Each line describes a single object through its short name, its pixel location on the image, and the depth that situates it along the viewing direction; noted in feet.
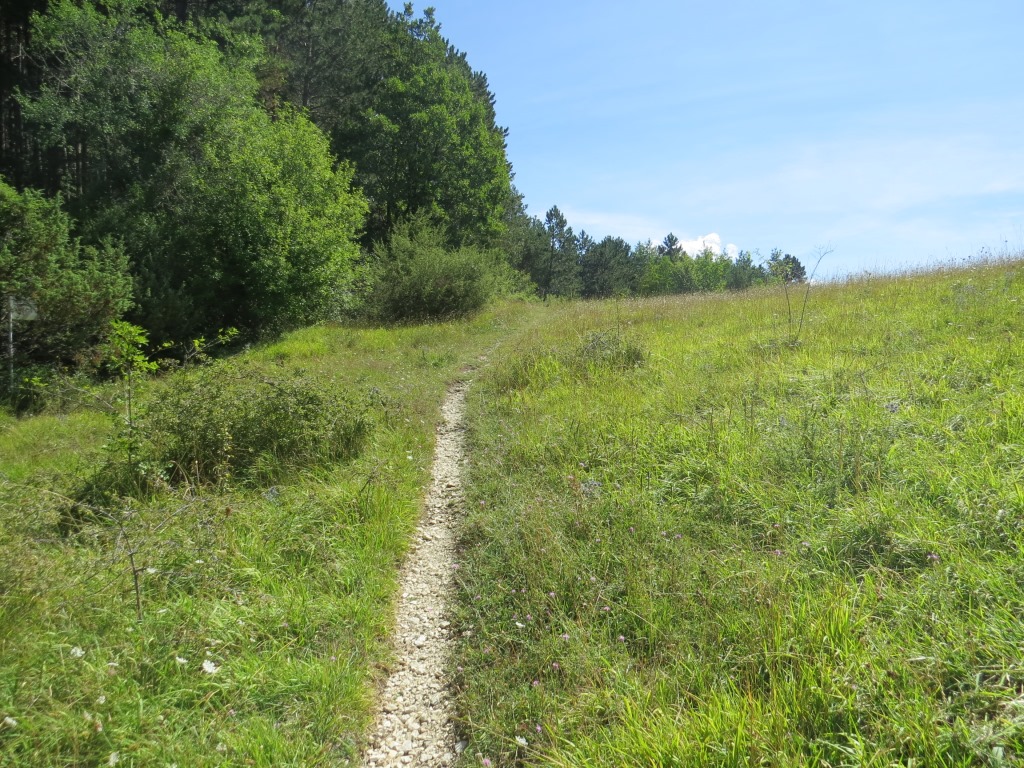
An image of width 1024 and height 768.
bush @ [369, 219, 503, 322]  71.36
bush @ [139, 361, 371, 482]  20.74
